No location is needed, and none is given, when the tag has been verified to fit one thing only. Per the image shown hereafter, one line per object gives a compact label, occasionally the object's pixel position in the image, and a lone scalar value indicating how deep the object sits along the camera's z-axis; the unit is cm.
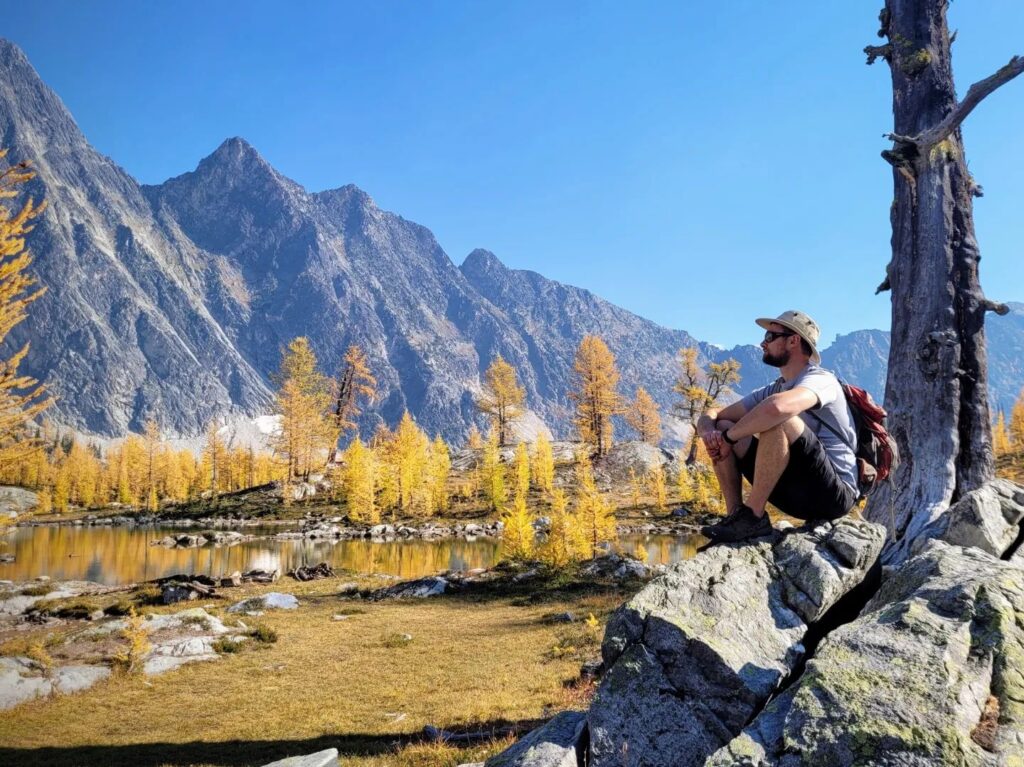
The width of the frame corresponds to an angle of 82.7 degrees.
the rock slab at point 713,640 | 422
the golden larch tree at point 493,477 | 5938
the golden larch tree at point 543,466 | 6358
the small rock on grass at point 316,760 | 658
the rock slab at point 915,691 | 270
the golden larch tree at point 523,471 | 5978
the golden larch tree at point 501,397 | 7762
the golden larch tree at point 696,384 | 6481
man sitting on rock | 514
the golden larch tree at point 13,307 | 1338
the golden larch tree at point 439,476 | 6347
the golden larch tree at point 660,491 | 5803
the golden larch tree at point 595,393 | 7031
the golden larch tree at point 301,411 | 6938
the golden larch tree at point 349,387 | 7462
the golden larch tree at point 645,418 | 8288
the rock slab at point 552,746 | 429
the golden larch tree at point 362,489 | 5703
